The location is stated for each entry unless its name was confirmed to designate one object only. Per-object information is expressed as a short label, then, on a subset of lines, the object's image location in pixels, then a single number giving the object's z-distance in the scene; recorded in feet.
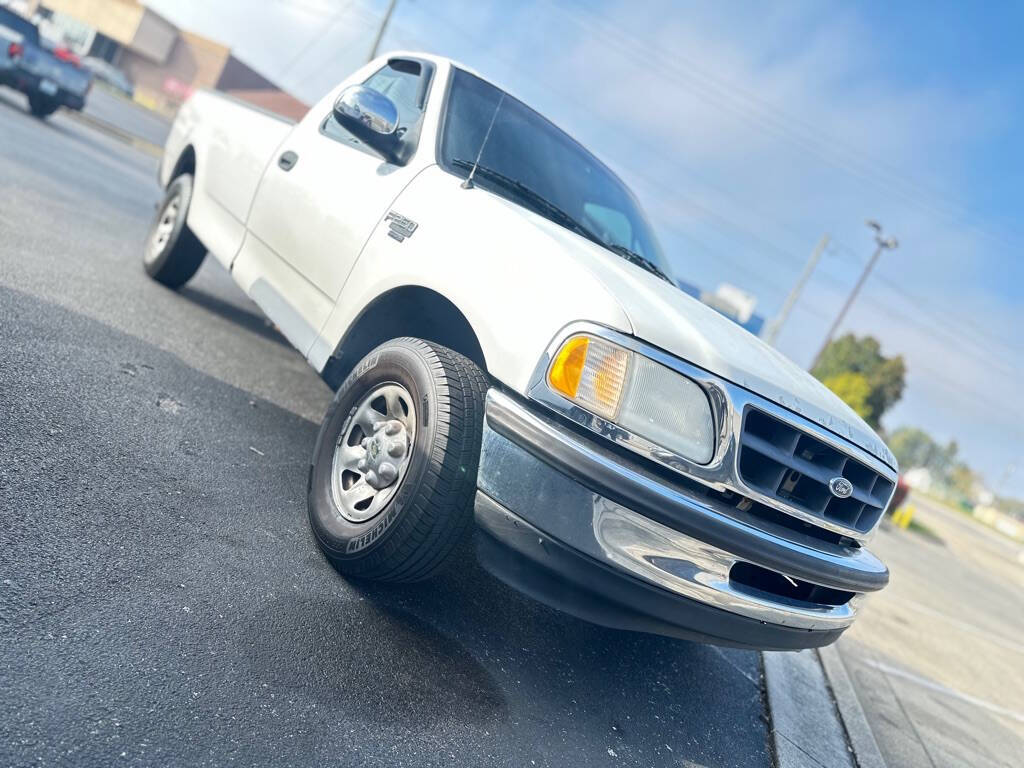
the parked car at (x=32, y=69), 47.98
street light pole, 101.60
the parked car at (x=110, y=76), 163.63
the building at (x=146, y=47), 187.83
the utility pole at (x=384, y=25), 89.83
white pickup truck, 7.82
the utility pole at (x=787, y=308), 98.07
